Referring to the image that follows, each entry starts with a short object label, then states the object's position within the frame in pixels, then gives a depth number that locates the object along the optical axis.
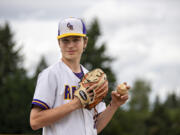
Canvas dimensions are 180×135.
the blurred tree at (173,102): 64.95
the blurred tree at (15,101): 26.55
